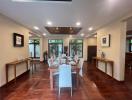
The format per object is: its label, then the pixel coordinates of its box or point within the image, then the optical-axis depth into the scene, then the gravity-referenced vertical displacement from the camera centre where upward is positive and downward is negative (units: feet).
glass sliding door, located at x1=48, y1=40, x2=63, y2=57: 27.94 +1.12
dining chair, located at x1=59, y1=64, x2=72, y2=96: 7.83 -2.75
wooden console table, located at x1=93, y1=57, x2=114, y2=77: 11.70 -1.87
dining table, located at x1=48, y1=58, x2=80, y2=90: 9.09 -2.33
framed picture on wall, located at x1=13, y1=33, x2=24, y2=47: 11.55 +1.49
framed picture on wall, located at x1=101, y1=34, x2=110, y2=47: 12.88 +1.53
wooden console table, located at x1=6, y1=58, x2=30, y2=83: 10.02 -1.97
